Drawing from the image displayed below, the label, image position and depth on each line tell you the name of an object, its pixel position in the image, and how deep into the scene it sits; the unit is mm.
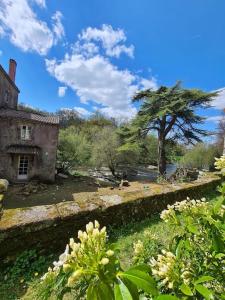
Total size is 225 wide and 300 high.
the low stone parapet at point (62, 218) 3736
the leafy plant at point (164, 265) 924
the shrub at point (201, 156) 33509
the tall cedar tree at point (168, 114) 18250
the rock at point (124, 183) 20570
